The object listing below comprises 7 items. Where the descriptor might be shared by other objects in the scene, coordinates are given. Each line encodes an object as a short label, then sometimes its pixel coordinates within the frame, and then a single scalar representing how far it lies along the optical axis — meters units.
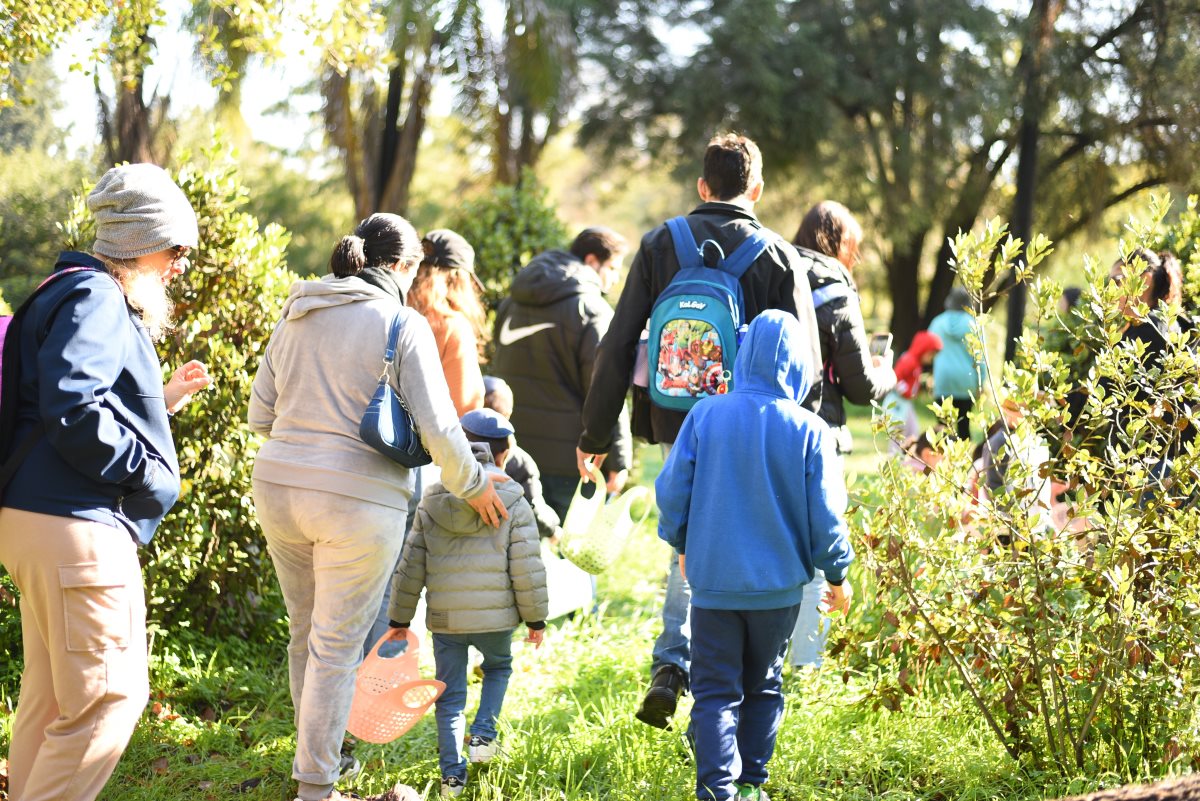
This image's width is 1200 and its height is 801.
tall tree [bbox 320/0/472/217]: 14.61
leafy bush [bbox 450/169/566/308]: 8.00
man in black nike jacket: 5.89
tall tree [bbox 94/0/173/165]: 12.41
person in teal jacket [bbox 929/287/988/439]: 9.95
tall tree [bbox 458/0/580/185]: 14.87
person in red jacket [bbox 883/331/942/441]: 9.52
